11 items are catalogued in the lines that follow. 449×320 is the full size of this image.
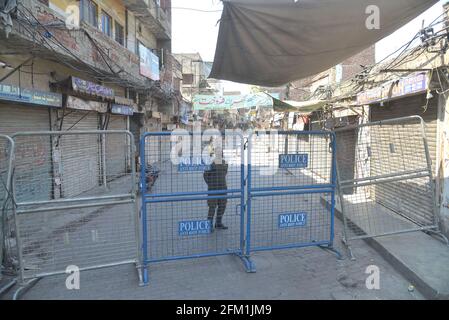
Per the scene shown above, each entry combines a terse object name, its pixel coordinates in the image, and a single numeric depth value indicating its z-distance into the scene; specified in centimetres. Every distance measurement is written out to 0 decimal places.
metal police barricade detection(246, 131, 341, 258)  453
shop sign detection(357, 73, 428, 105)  552
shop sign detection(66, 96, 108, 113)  799
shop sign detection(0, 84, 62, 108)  563
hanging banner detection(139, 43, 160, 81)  1349
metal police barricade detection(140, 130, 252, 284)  417
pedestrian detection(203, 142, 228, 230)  491
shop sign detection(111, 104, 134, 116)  1079
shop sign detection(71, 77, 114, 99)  781
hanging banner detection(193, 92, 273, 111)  1310
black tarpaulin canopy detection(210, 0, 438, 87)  324
